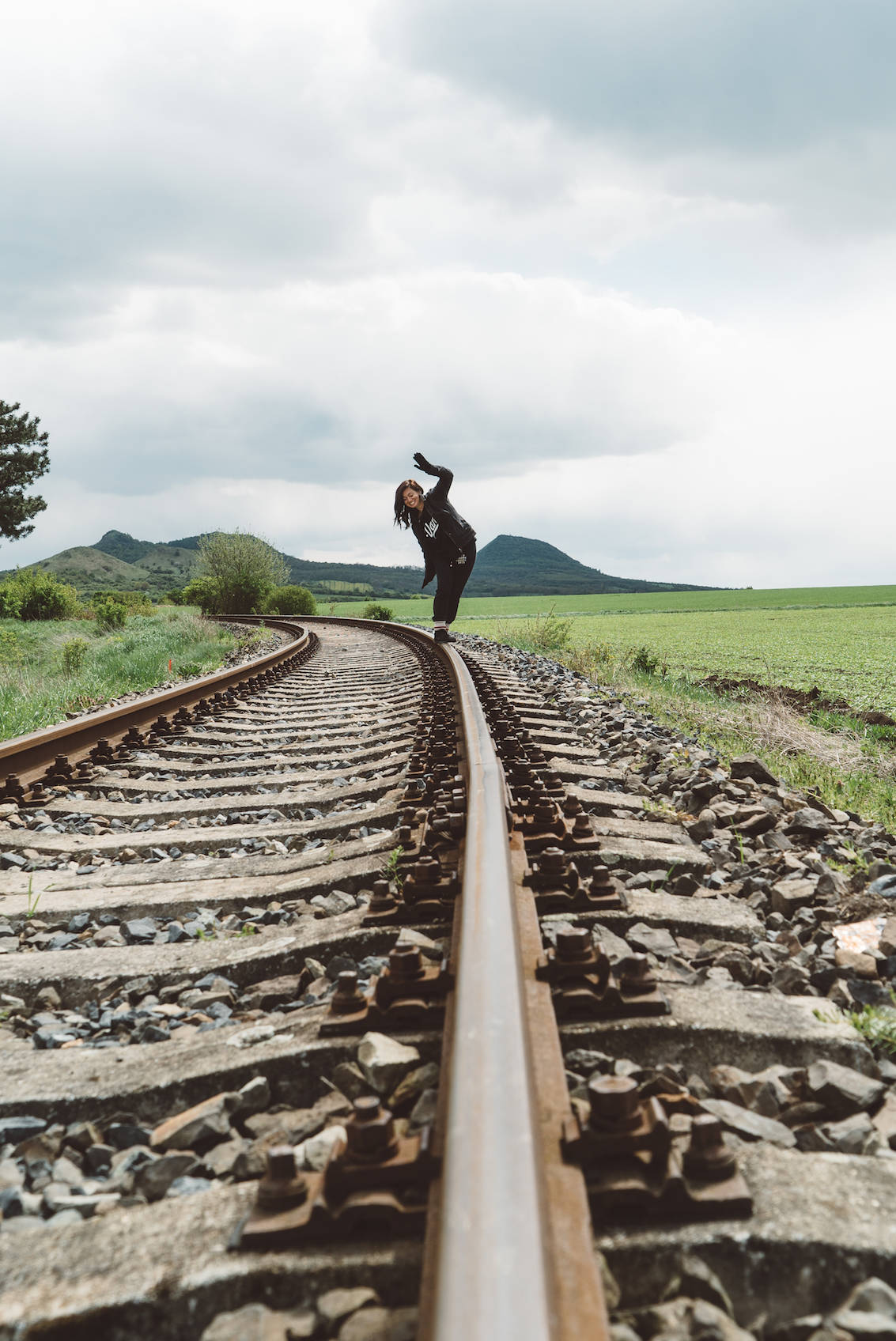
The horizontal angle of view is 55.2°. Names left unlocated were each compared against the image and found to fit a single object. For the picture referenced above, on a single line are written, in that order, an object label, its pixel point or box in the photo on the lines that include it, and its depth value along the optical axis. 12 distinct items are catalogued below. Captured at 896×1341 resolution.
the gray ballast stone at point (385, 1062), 1.50
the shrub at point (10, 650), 12.48
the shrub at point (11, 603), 27.02
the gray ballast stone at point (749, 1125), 1.38
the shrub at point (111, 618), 22.88
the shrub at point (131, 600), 32.09
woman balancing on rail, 8.45
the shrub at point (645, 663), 9.33
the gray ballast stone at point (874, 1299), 1.04
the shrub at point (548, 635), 12.95
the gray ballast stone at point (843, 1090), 1.47
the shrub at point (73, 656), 11.22
